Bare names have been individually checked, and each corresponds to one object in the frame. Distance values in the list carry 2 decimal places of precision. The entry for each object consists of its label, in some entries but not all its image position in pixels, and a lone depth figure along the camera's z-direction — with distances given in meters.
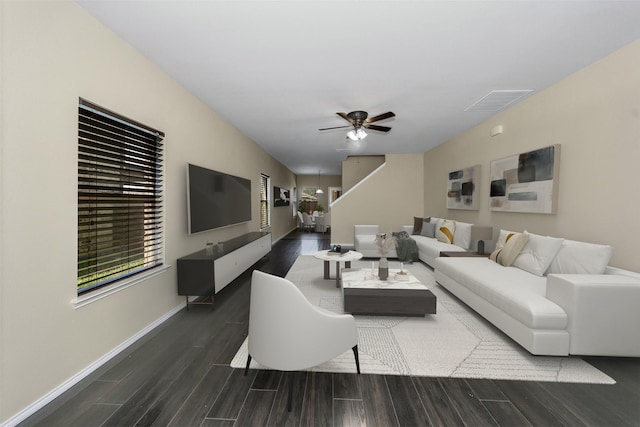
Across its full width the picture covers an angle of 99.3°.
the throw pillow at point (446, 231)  5.30
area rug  2.07
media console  3.15
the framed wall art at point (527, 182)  3.36
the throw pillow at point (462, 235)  4.86
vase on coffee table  3.26
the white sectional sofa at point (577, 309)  2.10
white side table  3.99
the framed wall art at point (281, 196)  8.40
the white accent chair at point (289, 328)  1.74
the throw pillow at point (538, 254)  2.97
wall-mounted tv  3.37
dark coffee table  2.89
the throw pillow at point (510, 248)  3.31
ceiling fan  3.94
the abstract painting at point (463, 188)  5.16
